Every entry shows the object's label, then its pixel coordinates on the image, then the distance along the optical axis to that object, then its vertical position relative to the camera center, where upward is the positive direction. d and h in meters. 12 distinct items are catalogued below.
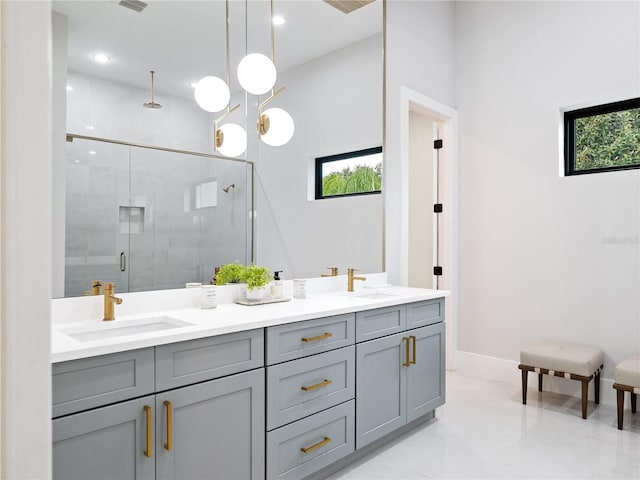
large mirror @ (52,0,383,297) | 1.88 +0.47
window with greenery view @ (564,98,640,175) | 3.14 +0.74
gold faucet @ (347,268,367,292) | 2.92 -0.25
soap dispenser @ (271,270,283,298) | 2.41 -0.27
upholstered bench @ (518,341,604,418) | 2.88 -0.81
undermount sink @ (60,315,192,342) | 1.71 -0.35
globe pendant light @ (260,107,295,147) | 2.57 +0.66
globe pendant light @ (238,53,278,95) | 2.44 +0.91
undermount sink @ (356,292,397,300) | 2.76 -0.35
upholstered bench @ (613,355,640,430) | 2.62 -0.82
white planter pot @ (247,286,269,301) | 2.28 -0.28
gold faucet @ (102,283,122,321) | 1.82 -0.25
